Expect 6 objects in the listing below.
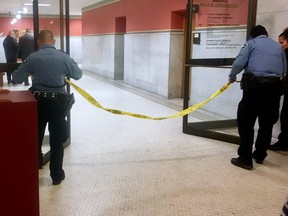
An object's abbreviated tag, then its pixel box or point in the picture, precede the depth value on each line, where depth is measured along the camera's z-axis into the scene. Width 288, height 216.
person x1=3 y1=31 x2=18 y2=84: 9.55
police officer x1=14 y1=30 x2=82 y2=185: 3.04
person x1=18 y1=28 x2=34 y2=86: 8.23
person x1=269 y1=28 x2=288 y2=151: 4.29
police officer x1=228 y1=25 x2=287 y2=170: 3.59
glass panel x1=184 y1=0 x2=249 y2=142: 4.80
